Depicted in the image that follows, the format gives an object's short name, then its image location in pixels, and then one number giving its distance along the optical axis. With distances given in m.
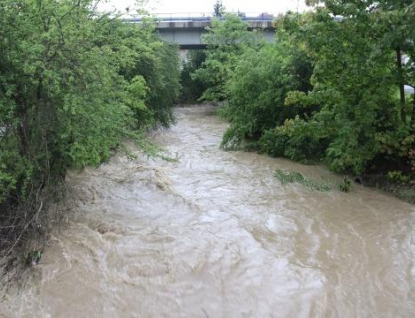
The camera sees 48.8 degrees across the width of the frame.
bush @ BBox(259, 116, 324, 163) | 13.95
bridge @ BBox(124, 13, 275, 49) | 30.00
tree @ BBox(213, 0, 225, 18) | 32.39
